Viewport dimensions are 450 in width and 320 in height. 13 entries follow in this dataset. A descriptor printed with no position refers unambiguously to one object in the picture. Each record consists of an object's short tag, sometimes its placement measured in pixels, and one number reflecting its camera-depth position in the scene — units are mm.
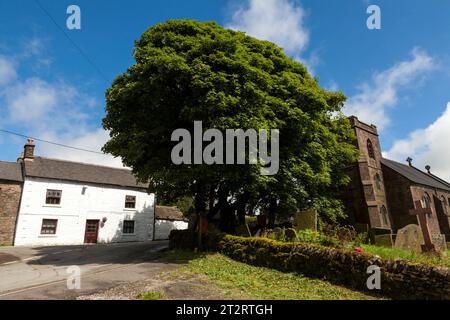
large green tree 14367
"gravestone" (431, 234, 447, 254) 17812
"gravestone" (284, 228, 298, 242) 13005
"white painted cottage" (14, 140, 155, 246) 26547
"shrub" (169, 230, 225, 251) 15704
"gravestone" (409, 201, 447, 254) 11846
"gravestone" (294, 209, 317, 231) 14700
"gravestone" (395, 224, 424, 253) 12758
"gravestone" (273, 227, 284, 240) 13761
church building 27906
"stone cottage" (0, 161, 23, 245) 24969
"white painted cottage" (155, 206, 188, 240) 36000
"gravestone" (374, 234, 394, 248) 13648
